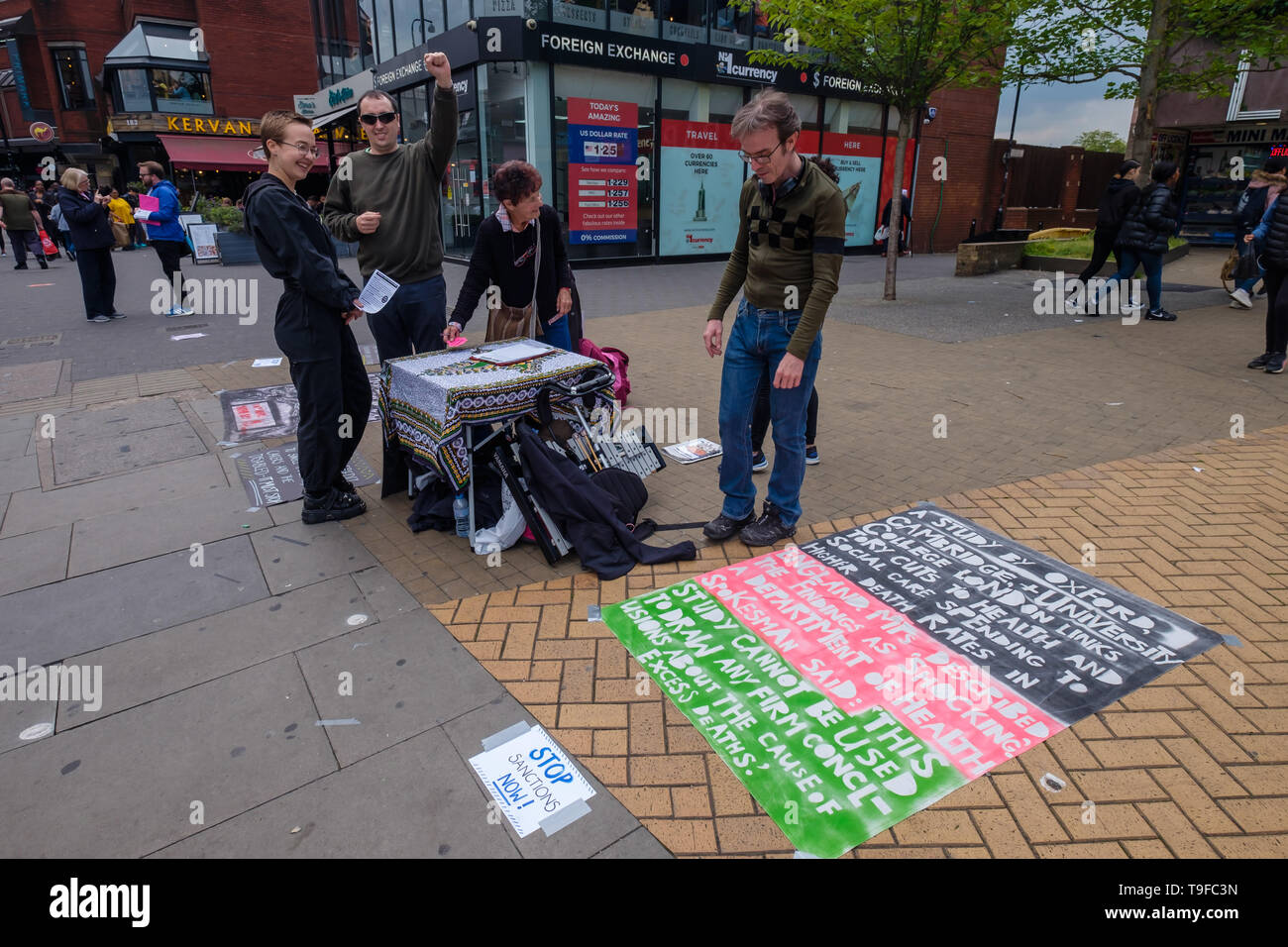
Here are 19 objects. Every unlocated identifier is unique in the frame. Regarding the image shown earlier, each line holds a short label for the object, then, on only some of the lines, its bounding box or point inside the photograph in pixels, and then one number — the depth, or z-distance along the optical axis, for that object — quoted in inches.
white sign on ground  88.7
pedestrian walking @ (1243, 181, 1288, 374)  265.1
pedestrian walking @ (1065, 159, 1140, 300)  386.0
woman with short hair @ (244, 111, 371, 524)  145.8
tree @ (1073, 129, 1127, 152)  3339.1
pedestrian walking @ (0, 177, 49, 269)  617.3
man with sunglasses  171.2
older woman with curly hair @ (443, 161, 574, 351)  170.7
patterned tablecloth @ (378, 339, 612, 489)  140.0
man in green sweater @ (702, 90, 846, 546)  130.7
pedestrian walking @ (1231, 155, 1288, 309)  408.8
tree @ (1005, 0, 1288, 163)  432.8
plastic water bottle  154.5
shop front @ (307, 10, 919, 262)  570.3
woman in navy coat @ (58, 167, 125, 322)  366.5
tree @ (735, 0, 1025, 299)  389.7
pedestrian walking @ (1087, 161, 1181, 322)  366.3
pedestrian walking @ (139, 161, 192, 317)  425.4
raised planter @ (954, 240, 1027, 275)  598.9
